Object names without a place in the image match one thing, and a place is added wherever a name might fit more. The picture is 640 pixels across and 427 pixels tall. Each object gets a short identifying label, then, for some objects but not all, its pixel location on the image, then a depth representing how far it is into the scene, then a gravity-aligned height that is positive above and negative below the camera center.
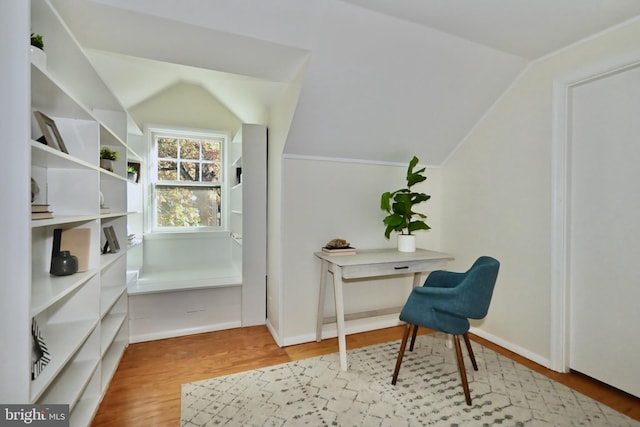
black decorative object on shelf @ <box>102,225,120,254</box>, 2.30 -0.24
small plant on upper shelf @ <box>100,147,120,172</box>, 2.19 +0.41
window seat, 2.76 -0.72
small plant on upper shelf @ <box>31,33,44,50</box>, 1.23 +0.72
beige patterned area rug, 1.70 -1.20
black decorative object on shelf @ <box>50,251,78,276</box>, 1.60 -0.29
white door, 1.90 -0.12
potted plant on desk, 2.65 +0.01
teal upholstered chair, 1.86 -0.61
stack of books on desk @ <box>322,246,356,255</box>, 2.55 -0.34
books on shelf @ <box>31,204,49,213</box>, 1.18 +0.01
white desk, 2.27 -0.43
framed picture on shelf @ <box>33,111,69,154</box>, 1.38 +0.39
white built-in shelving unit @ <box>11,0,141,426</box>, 1.29 -0.02
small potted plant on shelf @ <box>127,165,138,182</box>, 2.99 +0.39
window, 3.64 +0.42
